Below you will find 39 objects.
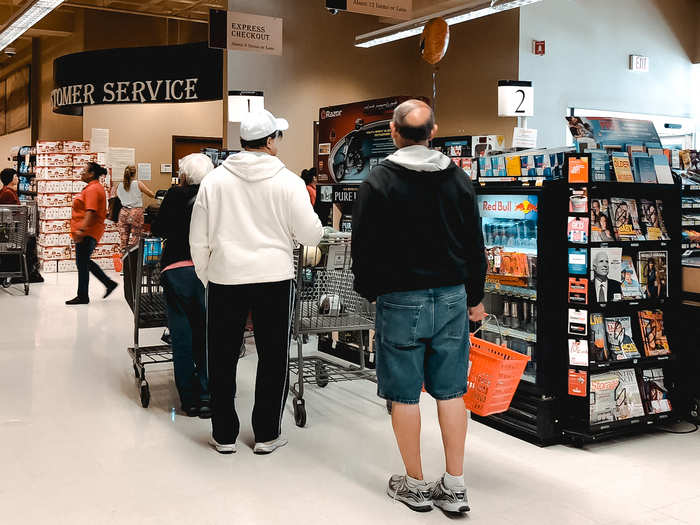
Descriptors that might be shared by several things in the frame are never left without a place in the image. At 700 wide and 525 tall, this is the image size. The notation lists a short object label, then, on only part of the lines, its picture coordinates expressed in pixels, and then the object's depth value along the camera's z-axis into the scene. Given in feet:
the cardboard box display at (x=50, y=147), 41.48
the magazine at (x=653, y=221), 14.39
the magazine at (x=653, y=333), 14.30
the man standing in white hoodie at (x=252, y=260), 12.35
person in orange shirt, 28.86
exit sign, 37.45
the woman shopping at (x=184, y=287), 14.66
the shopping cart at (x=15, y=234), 31.53
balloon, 26.94
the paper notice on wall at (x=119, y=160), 46.55
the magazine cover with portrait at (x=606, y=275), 13.34
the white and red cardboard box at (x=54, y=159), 40.83
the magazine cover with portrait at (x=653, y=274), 14.34
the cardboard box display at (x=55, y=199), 40.68
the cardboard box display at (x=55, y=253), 40.37
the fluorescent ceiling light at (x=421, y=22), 28.44
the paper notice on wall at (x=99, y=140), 45.65
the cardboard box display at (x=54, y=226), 40.52
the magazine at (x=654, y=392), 14.26
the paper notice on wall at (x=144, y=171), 49.08
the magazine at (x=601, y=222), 13.39
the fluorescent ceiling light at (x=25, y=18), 31.17
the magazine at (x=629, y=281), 13.92
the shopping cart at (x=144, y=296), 15.94
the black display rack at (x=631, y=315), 13.26
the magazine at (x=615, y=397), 13.46
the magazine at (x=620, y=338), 13.78
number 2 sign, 32.53
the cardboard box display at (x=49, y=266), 40.42
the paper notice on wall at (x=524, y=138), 22.18
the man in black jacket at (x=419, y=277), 10.27
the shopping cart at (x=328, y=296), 15.17
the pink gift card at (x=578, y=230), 13.10
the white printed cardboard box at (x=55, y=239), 40.40
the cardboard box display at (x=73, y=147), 41.79
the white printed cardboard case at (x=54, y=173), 40.63
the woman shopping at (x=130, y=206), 39.17
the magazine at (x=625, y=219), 13.78
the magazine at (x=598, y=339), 13.44
